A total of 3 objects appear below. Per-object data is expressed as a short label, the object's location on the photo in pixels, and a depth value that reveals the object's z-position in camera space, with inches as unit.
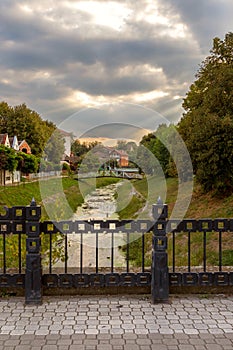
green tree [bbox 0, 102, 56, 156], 1839.3
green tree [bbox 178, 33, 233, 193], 612.4
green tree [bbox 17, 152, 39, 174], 1318.2
